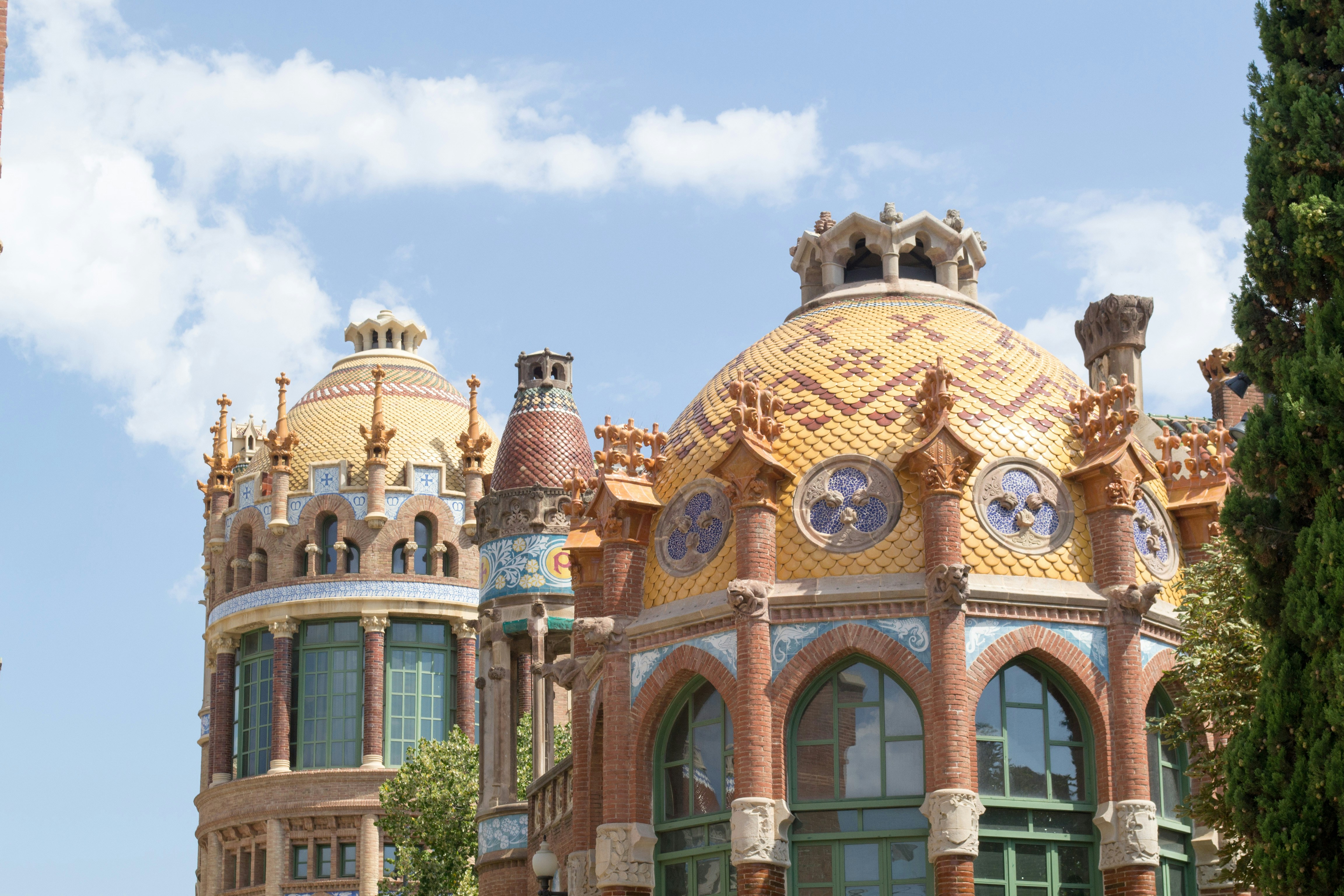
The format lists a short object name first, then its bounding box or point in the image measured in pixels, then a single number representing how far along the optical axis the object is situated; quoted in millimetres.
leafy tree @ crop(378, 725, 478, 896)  46375
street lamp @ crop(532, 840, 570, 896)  29625
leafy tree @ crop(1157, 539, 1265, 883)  24750
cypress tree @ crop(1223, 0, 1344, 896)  19625
